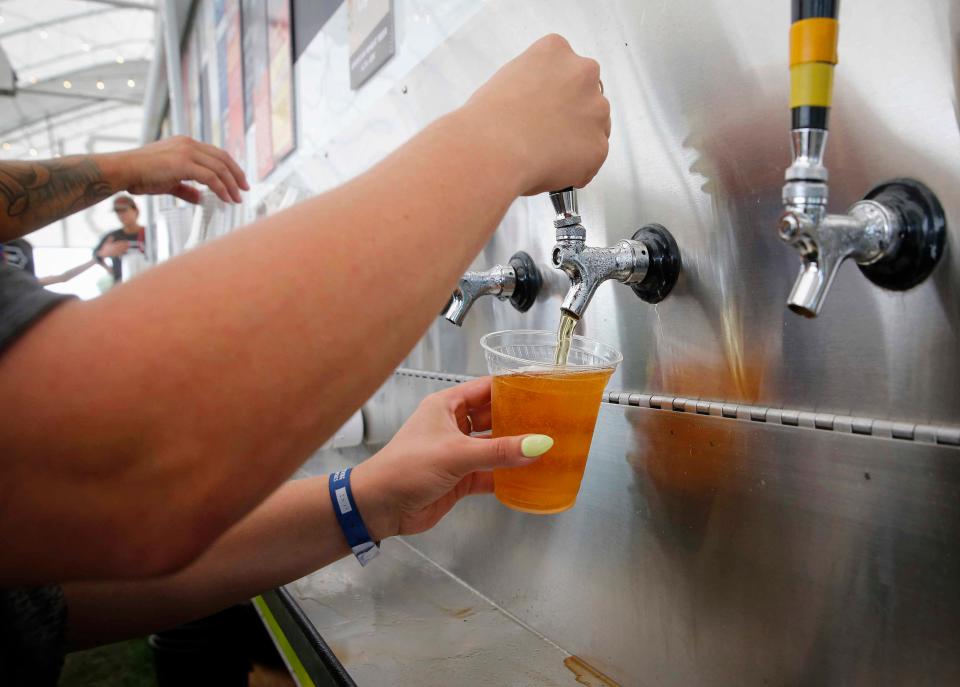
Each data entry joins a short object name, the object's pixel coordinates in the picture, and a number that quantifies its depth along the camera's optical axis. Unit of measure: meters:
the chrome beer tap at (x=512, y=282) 0.83
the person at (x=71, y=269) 2.31
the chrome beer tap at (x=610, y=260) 0.60
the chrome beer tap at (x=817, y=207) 0.38
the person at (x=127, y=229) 4.75
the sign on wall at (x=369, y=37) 1.33
